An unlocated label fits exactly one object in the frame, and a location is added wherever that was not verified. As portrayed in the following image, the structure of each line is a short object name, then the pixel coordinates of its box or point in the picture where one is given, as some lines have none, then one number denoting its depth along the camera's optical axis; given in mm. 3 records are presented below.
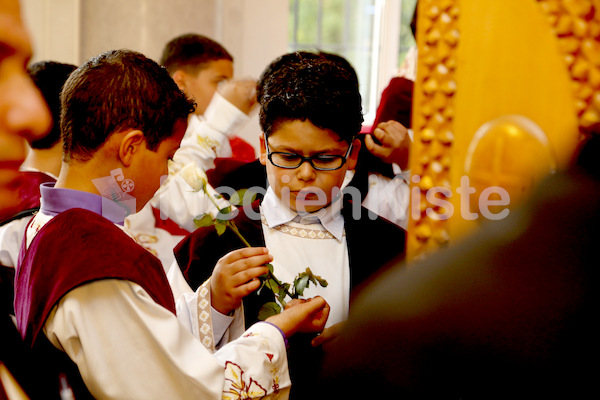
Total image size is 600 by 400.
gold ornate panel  958
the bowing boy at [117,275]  1135
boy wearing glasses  1721
